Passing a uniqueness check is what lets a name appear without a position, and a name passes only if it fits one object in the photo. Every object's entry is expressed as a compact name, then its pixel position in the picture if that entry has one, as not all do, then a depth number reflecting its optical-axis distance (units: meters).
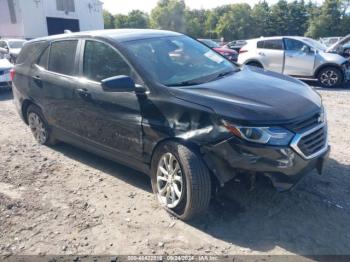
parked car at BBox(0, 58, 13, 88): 11.00
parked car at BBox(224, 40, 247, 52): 26.17
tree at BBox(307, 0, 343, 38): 65.12
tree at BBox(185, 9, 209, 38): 75.69
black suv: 3.08
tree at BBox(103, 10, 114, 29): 72.06
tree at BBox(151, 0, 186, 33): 75.94
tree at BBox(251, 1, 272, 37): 73.06
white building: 29.70
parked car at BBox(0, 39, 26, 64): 15.85
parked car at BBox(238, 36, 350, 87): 10.42
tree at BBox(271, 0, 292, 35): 70.81
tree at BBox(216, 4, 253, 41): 73.75
